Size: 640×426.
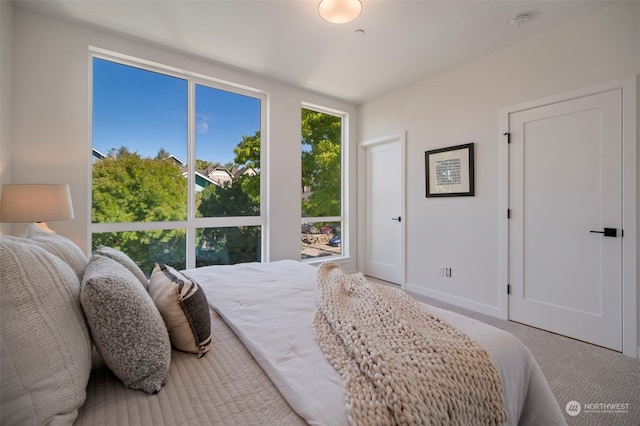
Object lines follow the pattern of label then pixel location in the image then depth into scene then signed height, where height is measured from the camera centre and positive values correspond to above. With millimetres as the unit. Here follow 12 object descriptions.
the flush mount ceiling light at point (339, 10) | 2029 +1489
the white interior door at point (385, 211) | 3984 +29
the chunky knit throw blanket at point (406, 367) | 750 -479
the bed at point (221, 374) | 658 -515
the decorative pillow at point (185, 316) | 1041 -386
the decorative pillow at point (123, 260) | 1275 -220
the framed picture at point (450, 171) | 3162 +494
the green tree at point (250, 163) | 3557 +639
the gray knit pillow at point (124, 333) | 816 -357
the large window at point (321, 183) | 4125 +451
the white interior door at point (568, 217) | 2264 -33
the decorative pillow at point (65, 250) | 1037 -144
